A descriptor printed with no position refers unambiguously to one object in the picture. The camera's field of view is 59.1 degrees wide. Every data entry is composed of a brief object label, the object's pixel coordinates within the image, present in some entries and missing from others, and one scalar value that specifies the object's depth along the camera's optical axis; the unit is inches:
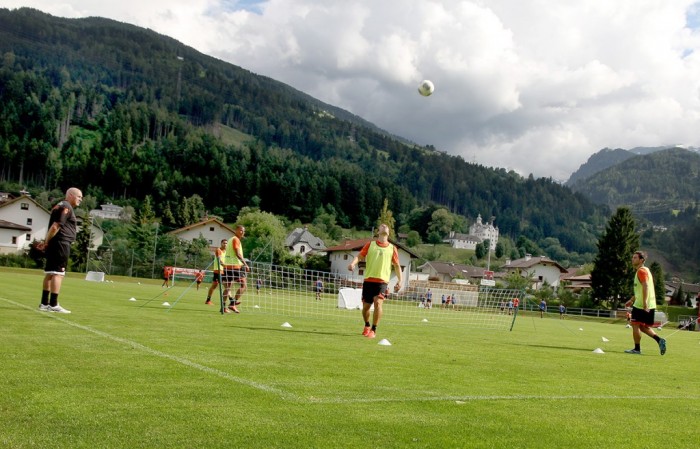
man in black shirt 454.9
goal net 833.5
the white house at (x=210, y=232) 4037.9
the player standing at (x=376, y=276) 498.3
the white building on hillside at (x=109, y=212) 5334.6
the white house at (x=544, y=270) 5305.1
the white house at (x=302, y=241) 5206.7
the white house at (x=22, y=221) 3508.9
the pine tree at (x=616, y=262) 2972.4
